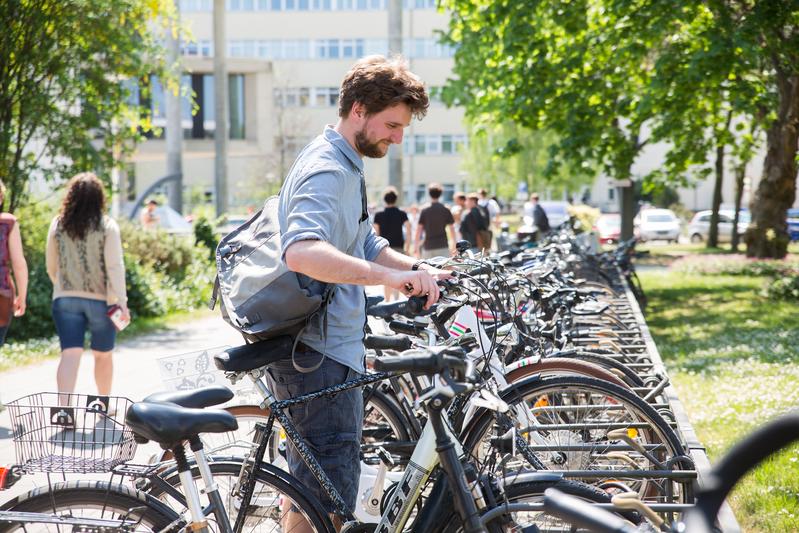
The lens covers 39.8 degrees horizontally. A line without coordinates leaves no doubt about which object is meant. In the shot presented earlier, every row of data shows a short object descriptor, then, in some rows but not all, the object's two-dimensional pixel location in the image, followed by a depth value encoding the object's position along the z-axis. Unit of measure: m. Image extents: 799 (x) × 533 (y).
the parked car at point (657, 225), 49.84
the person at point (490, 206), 24.51
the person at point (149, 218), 19.29
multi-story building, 70.75
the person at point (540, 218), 26.88
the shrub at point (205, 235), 21.12
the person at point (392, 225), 15.36
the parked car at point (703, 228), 48.99
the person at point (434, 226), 16.62
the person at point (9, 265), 7.41
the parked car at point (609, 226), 45.66
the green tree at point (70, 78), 12.92
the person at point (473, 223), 20.00
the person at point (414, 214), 27.08
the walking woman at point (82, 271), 7.47
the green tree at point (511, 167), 60.61
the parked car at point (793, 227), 47.97
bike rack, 4.94
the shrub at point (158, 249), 17.64
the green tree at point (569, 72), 16.47
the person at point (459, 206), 23.09
